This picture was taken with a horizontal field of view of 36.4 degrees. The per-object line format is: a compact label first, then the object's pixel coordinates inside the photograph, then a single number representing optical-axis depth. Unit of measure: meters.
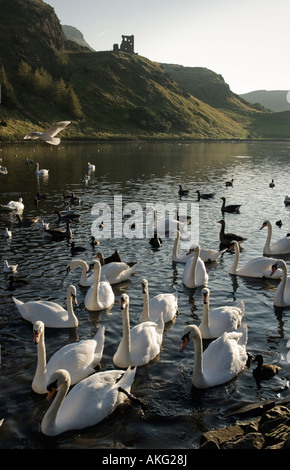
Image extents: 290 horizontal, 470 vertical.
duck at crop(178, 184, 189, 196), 33.59
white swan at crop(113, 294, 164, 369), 9.71
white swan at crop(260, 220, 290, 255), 18.88
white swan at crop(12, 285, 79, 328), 11.60
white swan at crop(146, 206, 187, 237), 22.00
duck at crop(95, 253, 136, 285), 15.03
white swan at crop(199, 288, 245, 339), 11.12
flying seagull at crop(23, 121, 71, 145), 17.67
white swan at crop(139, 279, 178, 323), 11.42
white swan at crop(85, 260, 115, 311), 12.80
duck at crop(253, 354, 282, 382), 9.52
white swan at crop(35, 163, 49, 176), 39.53
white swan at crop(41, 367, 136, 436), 7.59
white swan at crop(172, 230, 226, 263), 17.47
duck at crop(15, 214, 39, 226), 22.98
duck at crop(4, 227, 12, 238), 20.18
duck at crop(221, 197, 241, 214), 28.06
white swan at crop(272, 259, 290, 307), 13.36
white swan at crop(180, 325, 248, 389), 8.96
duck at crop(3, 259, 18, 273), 15.45
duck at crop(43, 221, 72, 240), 20.16
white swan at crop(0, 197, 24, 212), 25.52
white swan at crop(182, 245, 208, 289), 14.84
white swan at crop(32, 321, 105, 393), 8.89
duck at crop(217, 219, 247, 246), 19.95
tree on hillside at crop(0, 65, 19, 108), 92.22
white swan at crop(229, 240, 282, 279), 15.82
